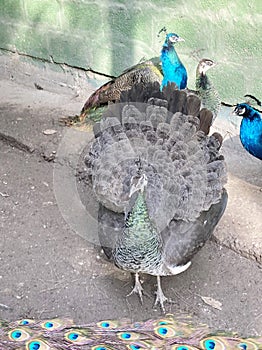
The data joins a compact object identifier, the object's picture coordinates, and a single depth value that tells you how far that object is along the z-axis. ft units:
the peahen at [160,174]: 9.84
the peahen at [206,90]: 13.71
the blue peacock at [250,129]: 12.28
